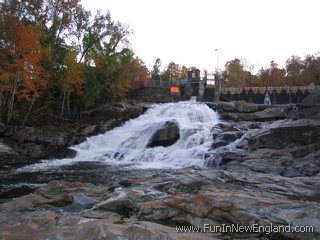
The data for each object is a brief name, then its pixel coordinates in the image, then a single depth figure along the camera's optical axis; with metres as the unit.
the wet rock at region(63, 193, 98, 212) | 7.72
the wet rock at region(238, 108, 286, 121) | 28.03
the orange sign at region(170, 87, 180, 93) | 43.68
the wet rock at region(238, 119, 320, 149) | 16.55
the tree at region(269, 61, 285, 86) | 59.22
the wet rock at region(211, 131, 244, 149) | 20.16
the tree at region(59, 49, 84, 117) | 31.42
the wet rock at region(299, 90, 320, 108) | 19.42
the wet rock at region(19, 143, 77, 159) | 23.28
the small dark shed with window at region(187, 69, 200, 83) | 45.22
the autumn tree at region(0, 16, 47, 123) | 25.44
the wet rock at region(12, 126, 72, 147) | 25.58
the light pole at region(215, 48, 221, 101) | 40.59
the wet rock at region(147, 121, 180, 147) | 23.05
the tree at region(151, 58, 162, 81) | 64.50
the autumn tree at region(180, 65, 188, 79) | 71.25
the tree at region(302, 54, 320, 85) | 51.66
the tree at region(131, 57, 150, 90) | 39.40
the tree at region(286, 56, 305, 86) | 54.91
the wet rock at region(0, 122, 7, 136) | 25.61
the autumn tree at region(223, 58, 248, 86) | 64.42
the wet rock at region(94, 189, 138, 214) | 7.27
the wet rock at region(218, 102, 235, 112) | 30.91
